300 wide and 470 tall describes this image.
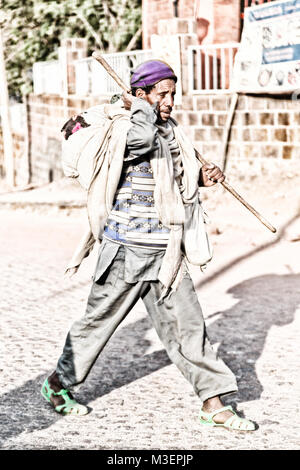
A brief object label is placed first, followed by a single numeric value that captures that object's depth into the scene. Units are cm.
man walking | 502
